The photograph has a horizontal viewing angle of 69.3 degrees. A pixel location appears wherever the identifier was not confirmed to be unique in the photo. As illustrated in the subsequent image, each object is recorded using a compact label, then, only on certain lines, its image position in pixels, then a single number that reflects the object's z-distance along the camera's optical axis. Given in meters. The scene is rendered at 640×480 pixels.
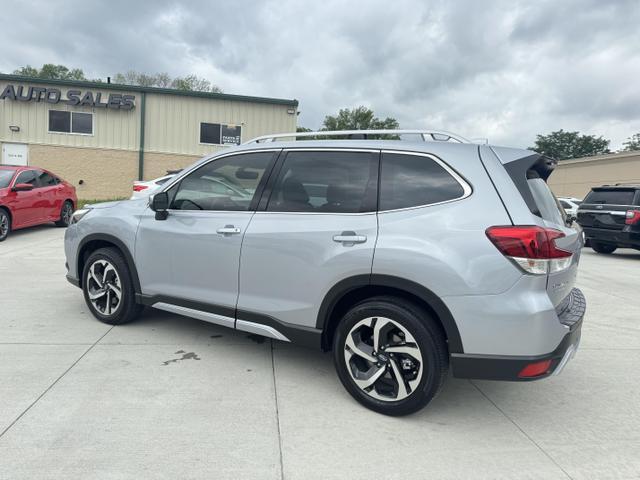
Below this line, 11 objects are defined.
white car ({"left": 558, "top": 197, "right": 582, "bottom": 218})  17.98
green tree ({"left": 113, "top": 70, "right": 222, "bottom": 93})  50.88
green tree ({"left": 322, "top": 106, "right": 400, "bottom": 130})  58.56
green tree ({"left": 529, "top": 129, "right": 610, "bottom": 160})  71.38
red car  9.63
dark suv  10.70
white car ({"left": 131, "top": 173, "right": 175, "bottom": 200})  11.12
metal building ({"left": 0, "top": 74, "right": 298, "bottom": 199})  20.61
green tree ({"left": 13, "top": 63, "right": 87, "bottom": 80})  50.12
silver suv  2.65
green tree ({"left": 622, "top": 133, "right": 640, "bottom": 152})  61.09
